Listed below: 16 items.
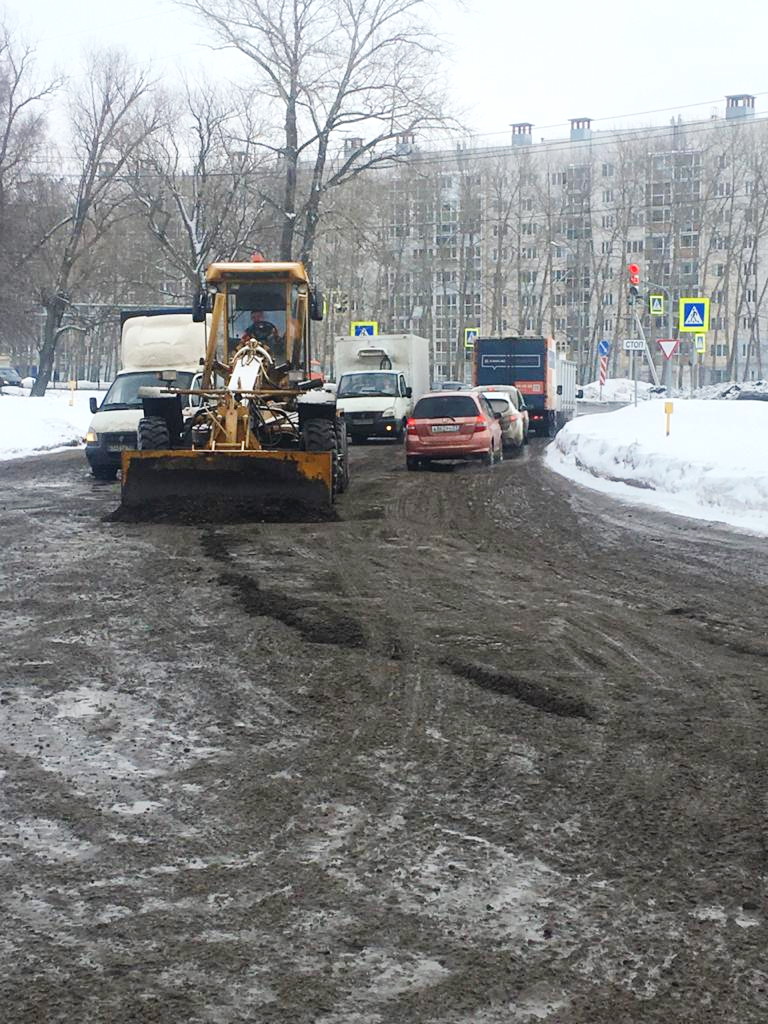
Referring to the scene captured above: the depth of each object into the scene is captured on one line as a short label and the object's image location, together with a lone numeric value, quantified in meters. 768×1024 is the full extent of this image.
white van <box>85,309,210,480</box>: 21.75
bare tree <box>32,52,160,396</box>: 57.34
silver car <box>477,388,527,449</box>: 32.03
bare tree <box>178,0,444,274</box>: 45.75
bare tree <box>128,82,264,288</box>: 54.91
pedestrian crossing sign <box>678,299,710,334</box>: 31.00
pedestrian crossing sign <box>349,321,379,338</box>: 52.47
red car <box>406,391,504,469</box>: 25.06
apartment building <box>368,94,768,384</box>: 98.81
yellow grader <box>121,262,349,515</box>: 15.55
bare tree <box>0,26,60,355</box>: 56.19
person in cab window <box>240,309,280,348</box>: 18.41
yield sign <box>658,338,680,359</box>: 32.47
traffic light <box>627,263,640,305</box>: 34.91
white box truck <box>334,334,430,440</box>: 33.72
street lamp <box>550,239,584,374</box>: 101.49
